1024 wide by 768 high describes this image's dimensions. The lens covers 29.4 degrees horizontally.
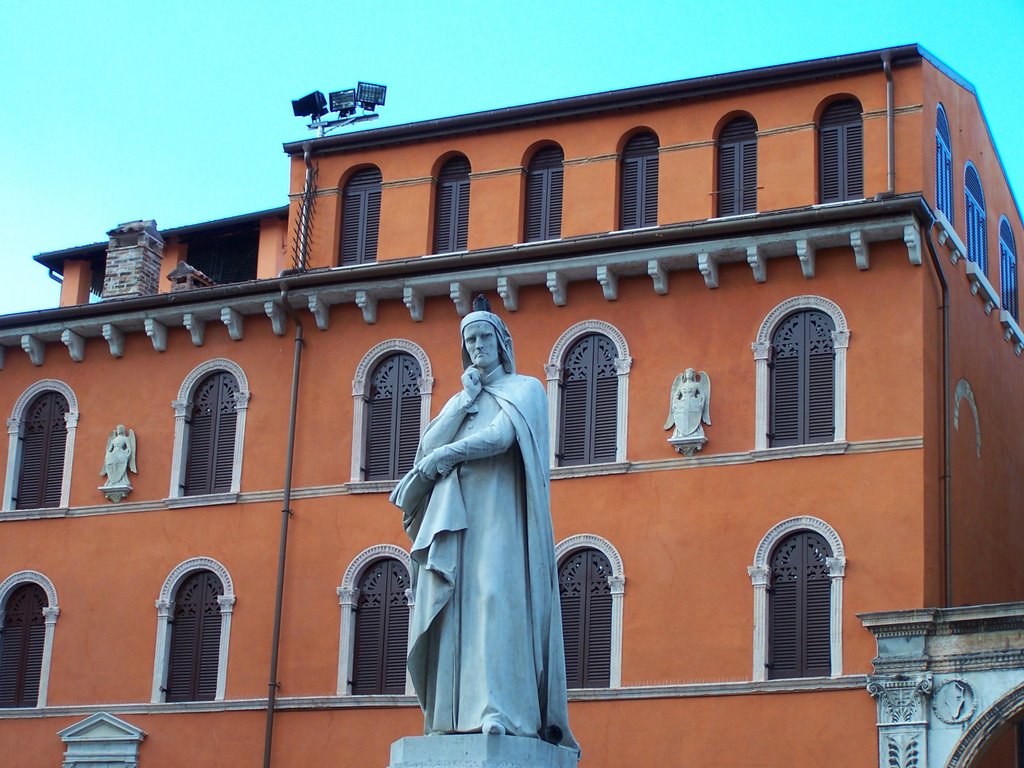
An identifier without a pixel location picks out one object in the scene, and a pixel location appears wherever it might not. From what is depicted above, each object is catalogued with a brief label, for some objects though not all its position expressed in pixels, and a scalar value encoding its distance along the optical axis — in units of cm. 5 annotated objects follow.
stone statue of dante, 975
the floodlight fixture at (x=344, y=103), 3169
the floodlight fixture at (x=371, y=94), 3175
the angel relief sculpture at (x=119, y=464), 3028
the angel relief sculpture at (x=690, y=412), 2639
